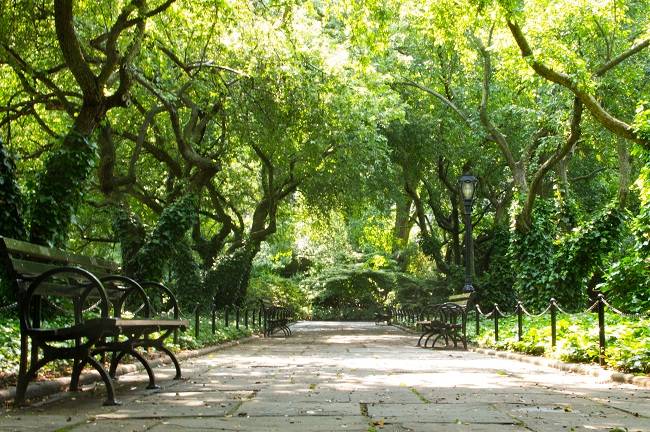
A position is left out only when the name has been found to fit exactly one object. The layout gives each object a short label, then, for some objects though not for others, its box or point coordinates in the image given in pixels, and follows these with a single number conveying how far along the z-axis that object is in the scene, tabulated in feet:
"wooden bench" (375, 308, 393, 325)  104.17
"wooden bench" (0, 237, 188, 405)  17.22
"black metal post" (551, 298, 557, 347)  33.47
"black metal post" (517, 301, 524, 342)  39.75
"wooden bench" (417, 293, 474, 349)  46.75
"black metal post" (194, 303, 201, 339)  42.25
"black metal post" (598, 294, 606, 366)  27.35
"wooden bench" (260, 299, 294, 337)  64.59
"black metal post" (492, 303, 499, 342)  44.19
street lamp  57.72
